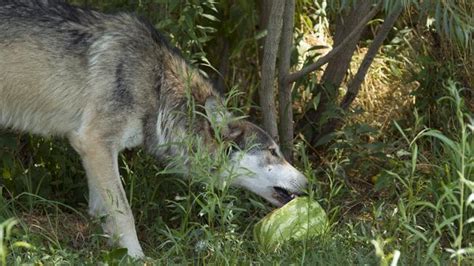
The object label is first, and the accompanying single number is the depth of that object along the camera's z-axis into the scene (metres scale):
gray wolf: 11.28
